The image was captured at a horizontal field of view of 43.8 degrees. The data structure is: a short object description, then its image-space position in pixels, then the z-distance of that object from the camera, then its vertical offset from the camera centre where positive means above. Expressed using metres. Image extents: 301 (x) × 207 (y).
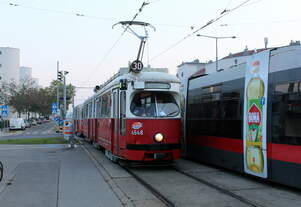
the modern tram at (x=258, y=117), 7.97 +0.02
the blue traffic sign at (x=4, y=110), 35.67 +0.63
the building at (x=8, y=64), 94.62 +13.45
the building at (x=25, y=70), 129.96 +16.48
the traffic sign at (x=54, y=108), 35.44 +0.84
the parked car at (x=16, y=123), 52.31 -0.90
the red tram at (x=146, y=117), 11.16 +0.01
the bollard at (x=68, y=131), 20.61 -0.80
